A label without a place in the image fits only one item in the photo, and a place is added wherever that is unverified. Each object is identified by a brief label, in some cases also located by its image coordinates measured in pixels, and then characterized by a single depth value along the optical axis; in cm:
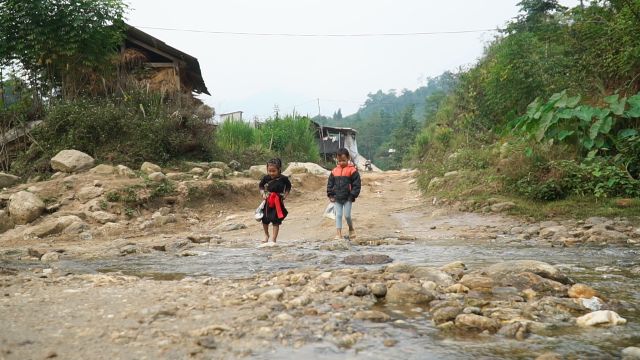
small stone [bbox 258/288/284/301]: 340
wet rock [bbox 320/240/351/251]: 630
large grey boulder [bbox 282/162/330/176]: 1678
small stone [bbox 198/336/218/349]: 246
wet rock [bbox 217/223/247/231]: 923
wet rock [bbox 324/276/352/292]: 360
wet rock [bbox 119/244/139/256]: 661
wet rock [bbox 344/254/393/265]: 500
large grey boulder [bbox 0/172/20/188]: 1135
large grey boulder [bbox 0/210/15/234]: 901
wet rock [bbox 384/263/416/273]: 416
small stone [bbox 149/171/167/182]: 1112
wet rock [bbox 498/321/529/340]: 254
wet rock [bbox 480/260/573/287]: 367
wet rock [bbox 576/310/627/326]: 271
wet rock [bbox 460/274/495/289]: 357
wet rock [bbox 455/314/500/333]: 266
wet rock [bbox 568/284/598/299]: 327
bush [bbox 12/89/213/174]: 1271
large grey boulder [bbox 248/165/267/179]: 1428
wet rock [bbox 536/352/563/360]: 218
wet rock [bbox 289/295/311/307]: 321
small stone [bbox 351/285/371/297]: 347
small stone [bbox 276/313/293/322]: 289
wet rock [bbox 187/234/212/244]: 764
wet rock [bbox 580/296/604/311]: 303
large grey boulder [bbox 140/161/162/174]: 1215
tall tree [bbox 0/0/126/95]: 1357
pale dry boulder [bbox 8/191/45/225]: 923
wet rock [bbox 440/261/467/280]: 399
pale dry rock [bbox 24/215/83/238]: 843
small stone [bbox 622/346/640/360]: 221
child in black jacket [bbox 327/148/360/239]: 738
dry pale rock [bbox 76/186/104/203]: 1009
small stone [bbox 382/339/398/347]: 248
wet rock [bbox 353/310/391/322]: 292
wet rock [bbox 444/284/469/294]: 351
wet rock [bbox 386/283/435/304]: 333
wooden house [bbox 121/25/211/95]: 1742
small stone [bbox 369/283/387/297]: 348
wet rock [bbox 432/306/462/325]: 283
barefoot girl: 719
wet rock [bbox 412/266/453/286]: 376
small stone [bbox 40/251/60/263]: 619
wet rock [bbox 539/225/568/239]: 654
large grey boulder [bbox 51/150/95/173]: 1165
